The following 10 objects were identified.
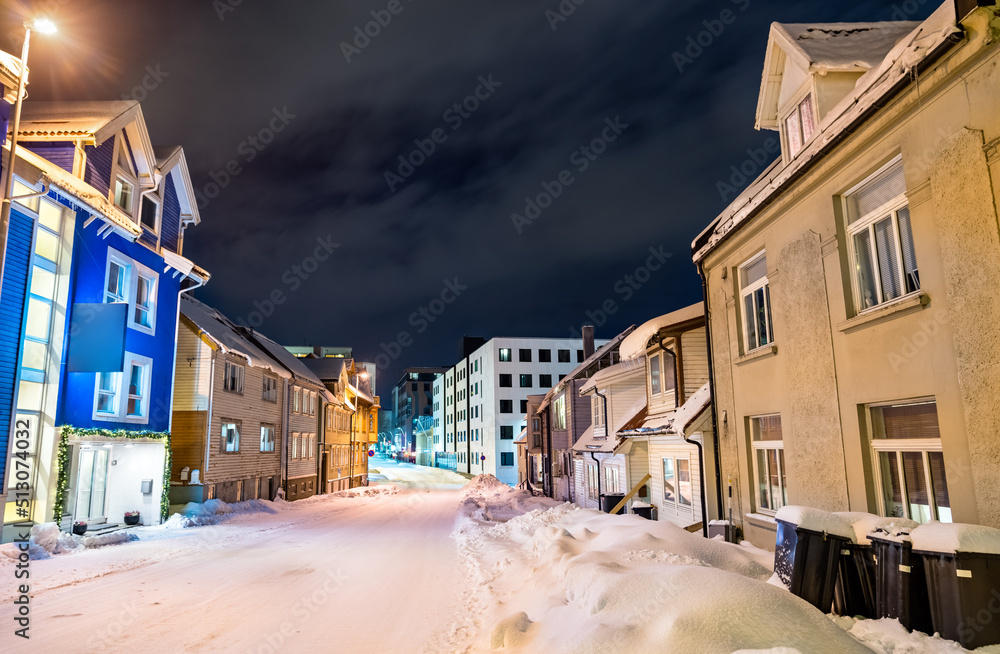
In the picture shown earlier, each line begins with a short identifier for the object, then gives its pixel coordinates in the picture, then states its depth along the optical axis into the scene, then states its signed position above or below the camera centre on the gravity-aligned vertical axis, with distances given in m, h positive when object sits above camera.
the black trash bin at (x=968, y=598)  4.95 -1.47
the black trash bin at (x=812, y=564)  6.61 -1.57
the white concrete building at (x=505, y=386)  65.06 +4.79
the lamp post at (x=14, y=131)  11.13 +6.07
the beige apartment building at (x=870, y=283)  6.22 +1.89
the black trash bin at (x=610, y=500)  20.64 -2.46
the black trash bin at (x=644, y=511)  18.02 -2.48
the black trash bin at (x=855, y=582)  6.33 -1.67
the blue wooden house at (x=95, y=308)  16.08 +3.87
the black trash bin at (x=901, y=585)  5.58 -1.53
